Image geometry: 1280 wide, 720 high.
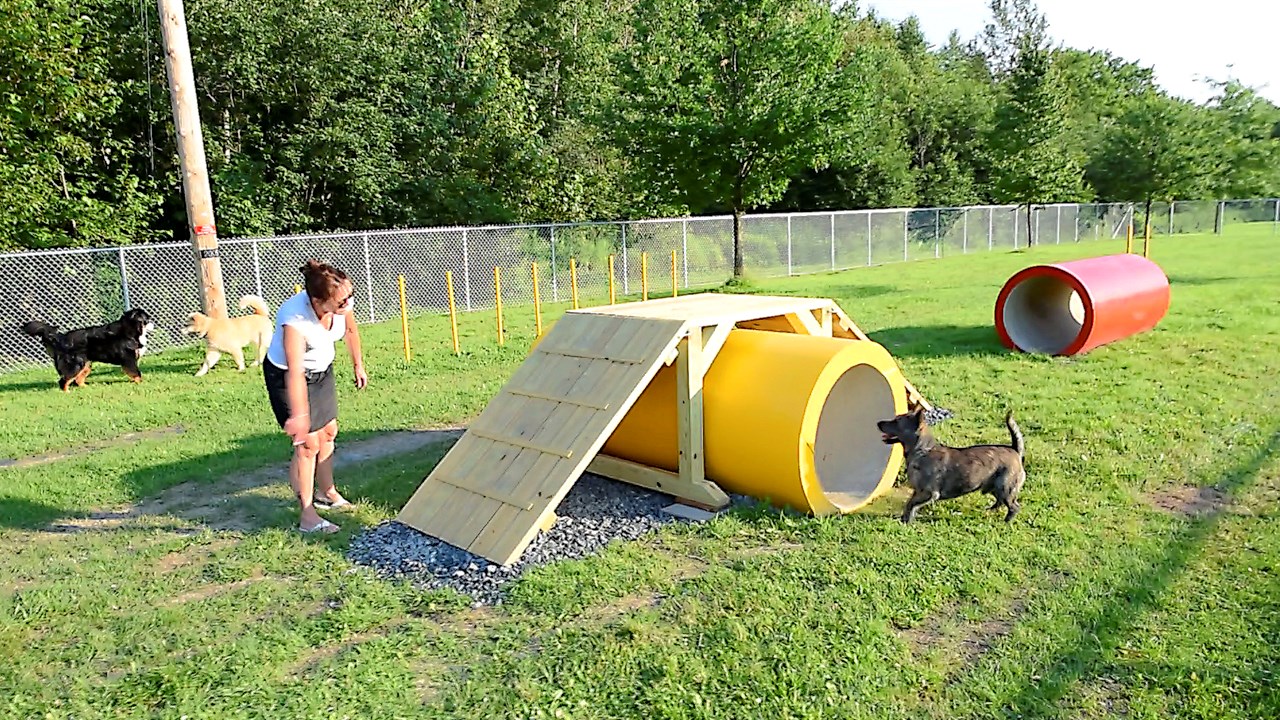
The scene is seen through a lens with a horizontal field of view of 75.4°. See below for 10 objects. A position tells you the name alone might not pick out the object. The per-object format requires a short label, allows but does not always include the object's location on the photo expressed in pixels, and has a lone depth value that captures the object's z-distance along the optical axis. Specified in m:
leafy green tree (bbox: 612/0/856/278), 18.33
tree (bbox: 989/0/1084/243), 27.69
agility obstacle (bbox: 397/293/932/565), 4.92
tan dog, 10.99
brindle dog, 4.97
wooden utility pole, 11.09
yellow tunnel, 5.12
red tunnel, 9.62
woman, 4.95
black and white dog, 10.36
